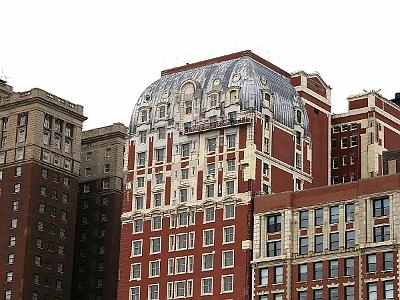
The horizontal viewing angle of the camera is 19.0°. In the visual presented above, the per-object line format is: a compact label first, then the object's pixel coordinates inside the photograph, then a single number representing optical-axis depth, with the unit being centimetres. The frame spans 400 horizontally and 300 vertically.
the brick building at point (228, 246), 19325
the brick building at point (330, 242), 17850
